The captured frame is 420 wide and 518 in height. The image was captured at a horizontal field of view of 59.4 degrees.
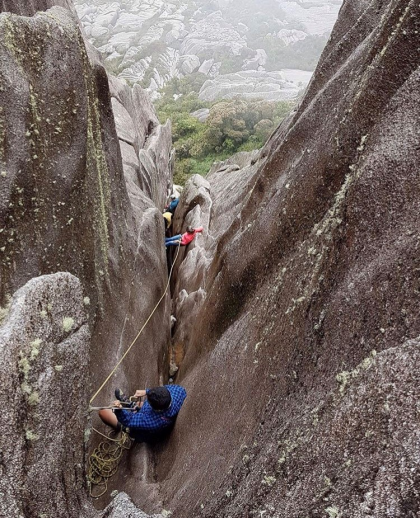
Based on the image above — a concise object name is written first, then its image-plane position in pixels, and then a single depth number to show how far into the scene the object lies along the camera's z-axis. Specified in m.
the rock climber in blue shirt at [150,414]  5.25
